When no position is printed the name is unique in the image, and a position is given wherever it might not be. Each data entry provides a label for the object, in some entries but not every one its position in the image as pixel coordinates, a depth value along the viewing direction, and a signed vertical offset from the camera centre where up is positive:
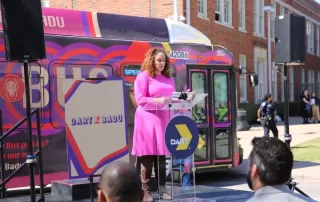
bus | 8.18 +0.19
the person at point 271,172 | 2.62 -0.49
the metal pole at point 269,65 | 30.44 +0.82
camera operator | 15.66 -1.15
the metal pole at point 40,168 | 6.39 -1.04
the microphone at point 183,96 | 6.15 -0.18
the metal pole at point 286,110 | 7.92 -0.53
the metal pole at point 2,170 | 7.07 -1.21
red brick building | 21.42 +2.80
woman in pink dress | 6.18 -0.42
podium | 6.16 -0.62
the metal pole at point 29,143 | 5.71 -0.65
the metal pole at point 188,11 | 20.75 +2.85
